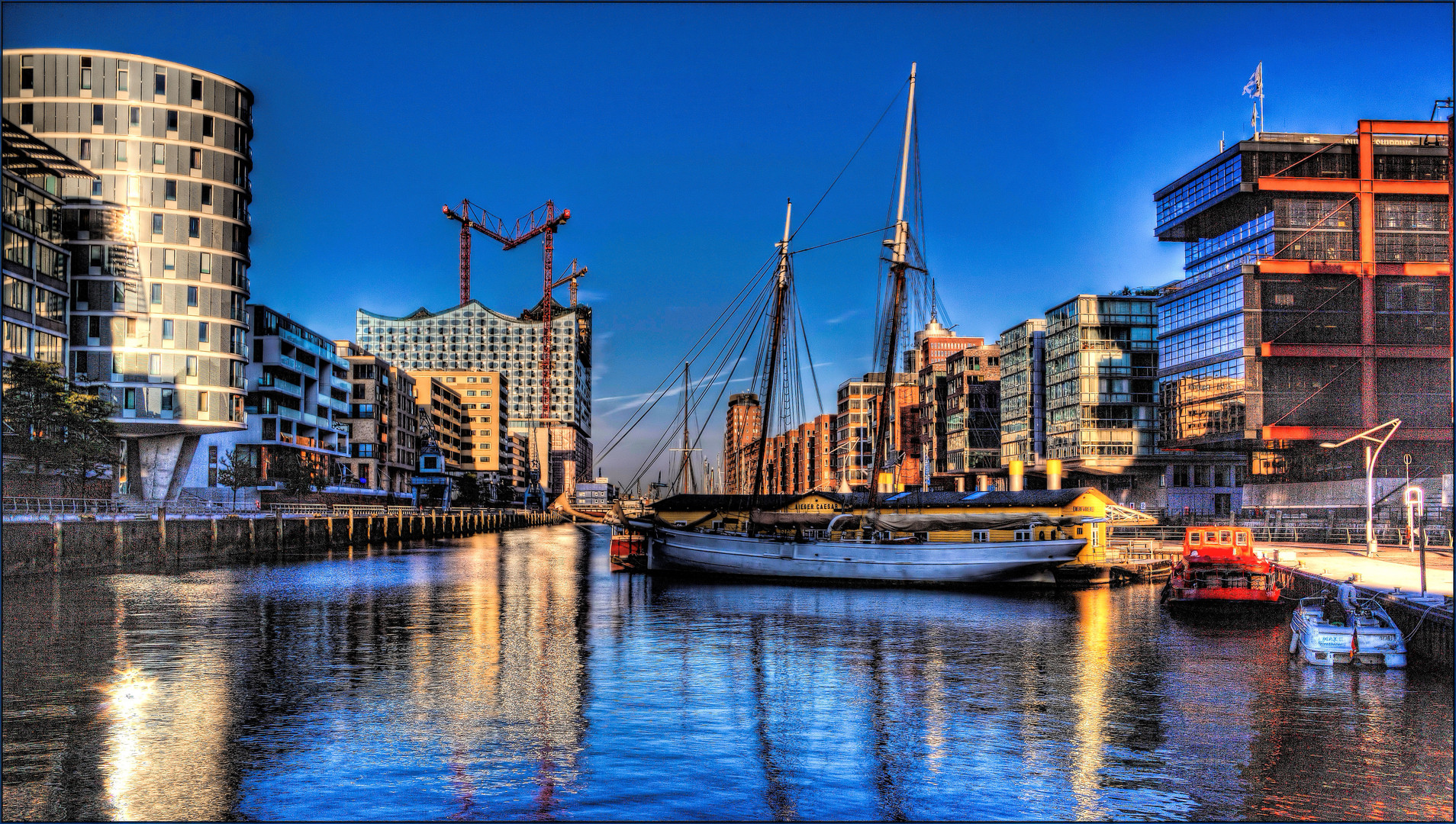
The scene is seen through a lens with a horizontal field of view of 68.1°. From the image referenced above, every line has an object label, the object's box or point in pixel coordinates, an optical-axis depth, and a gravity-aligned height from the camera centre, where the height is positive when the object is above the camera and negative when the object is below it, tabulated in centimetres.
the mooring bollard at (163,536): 7788 -533
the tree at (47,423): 7838 +294
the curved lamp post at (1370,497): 7131 -239
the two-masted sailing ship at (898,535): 7250 -520
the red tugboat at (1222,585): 5741 -667
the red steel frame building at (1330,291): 11181 +1822
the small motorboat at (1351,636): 3591 -594
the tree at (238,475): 11600 -125
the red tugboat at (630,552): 8650 -727
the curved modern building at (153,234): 10419 +2313
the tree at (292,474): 13038 -132
